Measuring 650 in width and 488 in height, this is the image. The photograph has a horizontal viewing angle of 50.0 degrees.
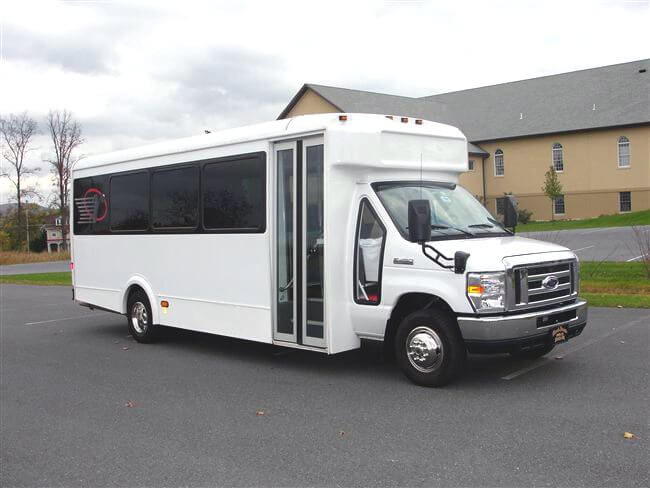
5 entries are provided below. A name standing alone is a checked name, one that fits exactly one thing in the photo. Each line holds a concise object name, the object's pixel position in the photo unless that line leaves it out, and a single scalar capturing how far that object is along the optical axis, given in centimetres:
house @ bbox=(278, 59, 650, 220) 5381
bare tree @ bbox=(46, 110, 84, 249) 6131
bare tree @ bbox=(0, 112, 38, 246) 6219
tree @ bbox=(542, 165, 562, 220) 5469
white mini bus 682
